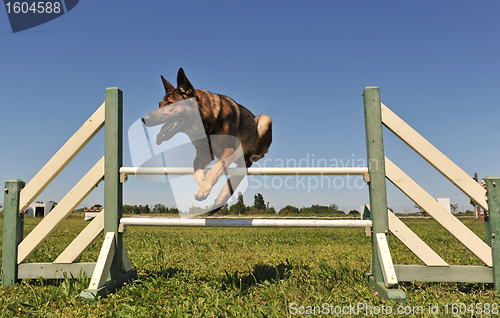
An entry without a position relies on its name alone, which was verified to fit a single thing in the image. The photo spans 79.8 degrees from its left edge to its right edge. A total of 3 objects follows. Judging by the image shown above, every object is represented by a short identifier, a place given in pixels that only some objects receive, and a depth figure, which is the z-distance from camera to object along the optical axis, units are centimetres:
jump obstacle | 300
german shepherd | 309
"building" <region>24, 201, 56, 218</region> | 2441
